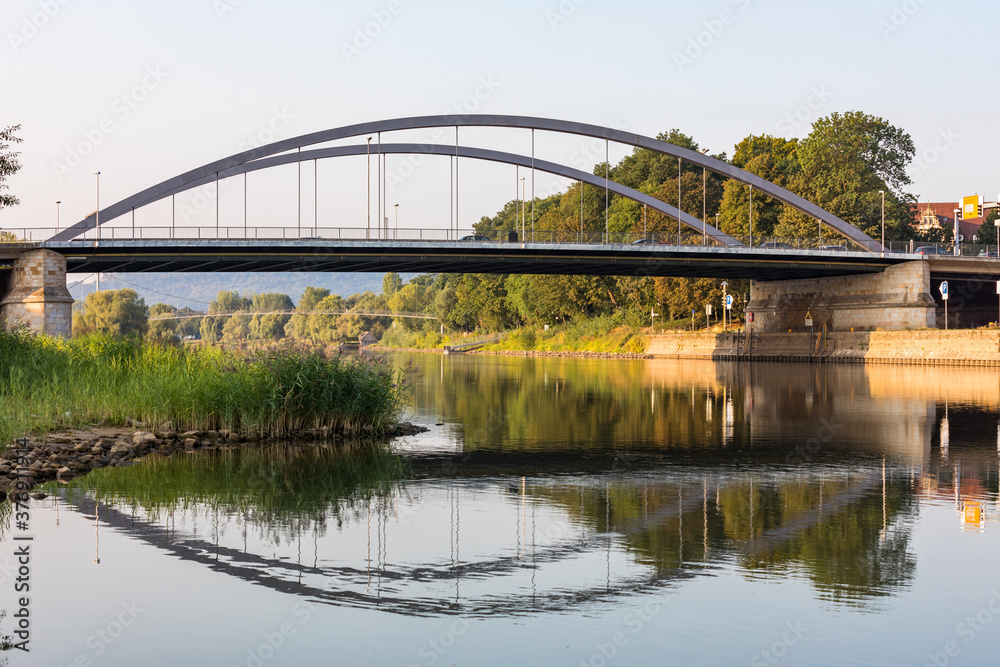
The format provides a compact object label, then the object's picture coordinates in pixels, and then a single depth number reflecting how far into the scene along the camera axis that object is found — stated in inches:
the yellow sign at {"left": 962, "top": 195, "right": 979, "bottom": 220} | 3533.5
